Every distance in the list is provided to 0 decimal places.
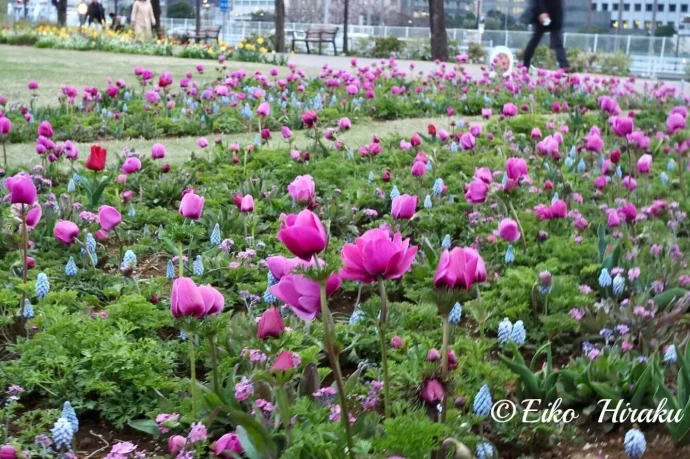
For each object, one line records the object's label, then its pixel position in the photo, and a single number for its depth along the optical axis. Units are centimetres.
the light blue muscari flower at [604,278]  291
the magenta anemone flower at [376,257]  153
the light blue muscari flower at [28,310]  260
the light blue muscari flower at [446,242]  324
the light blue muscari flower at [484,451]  186
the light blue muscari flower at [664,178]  487
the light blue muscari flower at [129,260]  303
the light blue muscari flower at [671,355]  236
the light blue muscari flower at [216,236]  338
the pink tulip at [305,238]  147
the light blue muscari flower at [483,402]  184
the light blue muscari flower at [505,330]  236
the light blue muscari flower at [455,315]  247
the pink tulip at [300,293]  160
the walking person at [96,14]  3194
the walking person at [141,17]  2514
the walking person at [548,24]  1277
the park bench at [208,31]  3612
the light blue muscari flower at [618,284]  290
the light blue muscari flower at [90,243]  323
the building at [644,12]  5922
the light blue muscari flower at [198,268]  303
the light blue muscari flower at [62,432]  174
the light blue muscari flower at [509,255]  329
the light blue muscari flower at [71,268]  301
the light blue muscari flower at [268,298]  272
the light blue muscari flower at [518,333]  234
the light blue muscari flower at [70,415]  187
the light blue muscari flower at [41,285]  259
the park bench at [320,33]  3167
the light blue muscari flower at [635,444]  169
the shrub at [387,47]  2811
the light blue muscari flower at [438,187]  416
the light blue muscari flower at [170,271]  306
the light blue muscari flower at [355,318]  271
